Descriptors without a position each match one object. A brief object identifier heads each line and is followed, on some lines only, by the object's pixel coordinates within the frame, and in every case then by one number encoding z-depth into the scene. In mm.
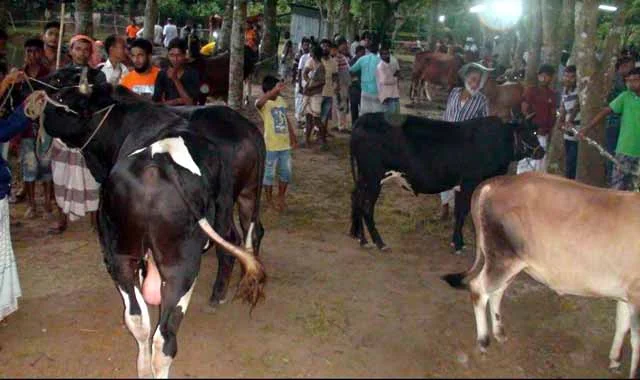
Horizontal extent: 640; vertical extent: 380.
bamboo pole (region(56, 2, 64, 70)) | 5958
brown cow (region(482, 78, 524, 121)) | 9836
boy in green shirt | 6711
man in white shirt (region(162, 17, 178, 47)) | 25016
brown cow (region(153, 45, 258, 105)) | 13352
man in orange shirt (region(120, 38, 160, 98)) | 6711
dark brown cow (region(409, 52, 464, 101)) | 19016
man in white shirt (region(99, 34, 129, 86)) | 7047
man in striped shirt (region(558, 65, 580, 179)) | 8359
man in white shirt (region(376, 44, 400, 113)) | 11117
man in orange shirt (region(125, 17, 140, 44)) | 22295
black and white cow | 3758
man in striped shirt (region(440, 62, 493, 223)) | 7421
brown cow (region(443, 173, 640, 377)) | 4359
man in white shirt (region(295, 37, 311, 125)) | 12266
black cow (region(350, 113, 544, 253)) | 6934
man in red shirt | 8047
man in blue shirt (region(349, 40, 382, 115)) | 11258
